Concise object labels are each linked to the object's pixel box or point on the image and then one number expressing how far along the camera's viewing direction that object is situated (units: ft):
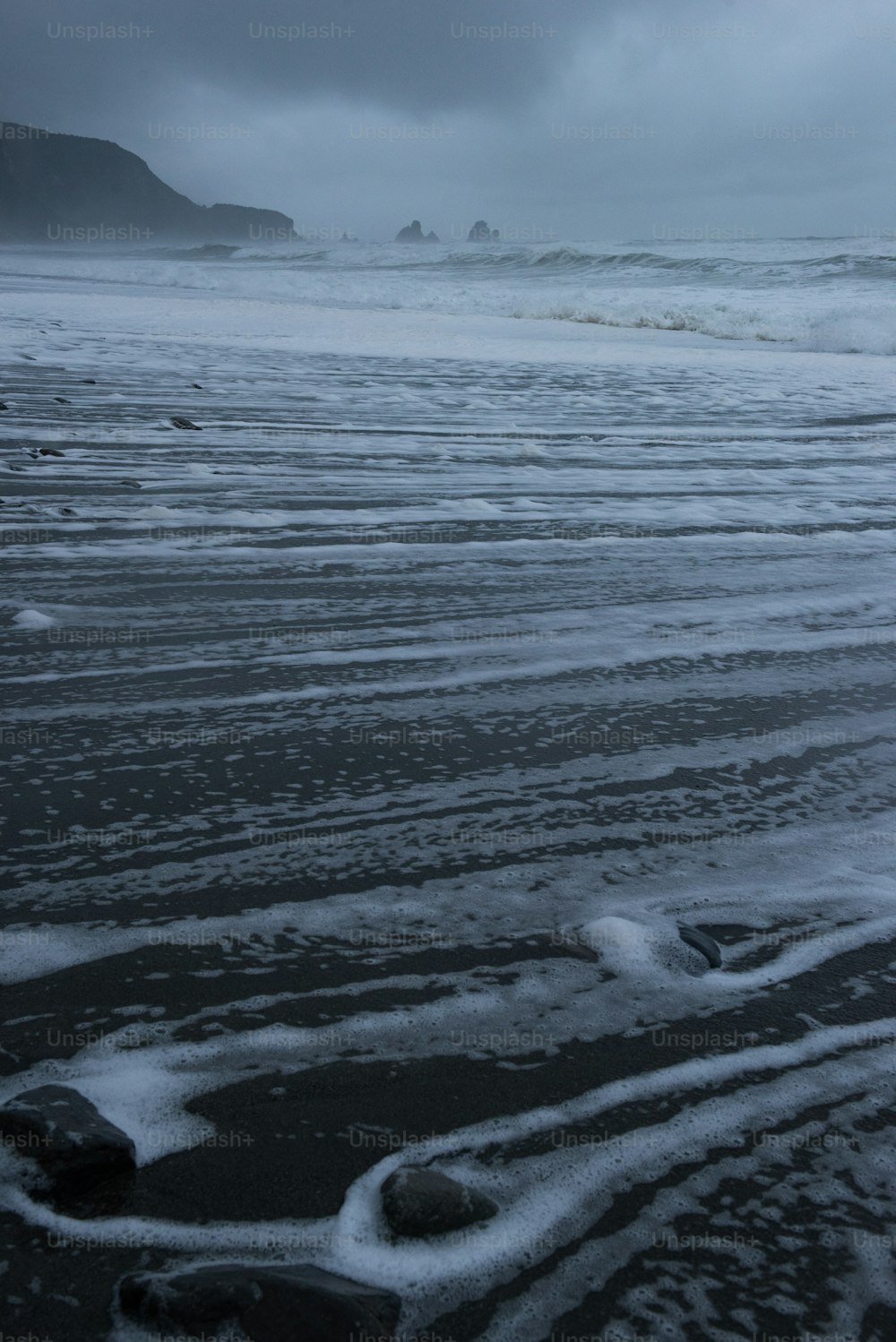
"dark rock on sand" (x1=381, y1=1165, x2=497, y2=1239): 3.79
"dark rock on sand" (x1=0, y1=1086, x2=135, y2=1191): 3.84
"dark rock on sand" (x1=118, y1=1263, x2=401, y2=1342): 3.28
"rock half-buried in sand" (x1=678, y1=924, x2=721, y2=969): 5.47
